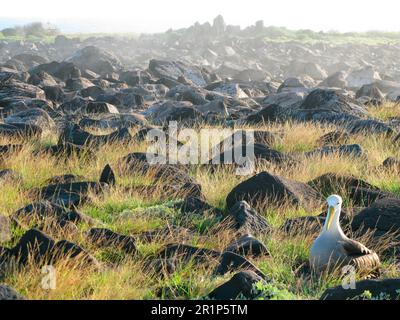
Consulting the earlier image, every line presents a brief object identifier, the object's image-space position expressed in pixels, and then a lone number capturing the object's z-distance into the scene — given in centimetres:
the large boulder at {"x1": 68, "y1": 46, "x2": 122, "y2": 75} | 4390
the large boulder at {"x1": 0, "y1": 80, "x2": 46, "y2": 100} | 2427
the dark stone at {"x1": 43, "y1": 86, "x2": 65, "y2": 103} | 2535
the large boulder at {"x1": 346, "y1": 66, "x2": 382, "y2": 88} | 3885
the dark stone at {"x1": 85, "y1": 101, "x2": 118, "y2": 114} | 2102
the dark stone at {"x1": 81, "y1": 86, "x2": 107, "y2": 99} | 2677
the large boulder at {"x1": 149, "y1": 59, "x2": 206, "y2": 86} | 3650
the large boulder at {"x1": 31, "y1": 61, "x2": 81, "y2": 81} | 3462
